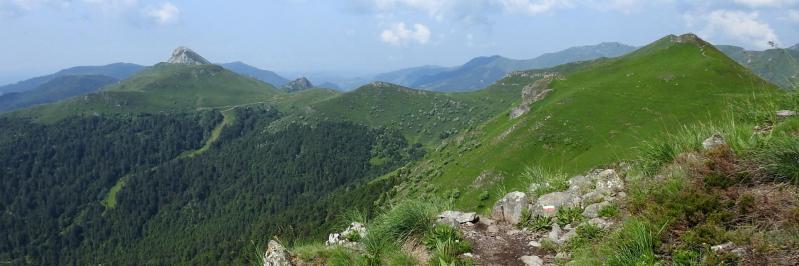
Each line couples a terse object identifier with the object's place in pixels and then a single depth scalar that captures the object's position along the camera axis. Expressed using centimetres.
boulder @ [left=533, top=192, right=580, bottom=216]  1125
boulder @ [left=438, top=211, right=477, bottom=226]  1126
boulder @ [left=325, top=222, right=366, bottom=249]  1141
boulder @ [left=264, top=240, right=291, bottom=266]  1112
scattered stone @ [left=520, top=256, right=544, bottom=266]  898
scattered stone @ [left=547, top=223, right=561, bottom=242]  991
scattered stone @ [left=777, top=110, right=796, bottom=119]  1138
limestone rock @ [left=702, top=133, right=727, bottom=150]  1012
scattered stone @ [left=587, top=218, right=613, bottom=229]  936
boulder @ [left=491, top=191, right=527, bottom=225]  1181
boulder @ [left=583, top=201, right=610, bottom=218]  1030
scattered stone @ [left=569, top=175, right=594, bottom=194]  1199
